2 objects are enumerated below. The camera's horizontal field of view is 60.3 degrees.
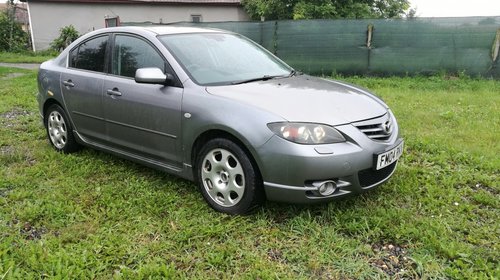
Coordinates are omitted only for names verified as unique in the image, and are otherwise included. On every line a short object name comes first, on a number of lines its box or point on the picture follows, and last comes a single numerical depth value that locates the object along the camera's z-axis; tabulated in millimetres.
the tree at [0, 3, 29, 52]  20375
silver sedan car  2988
